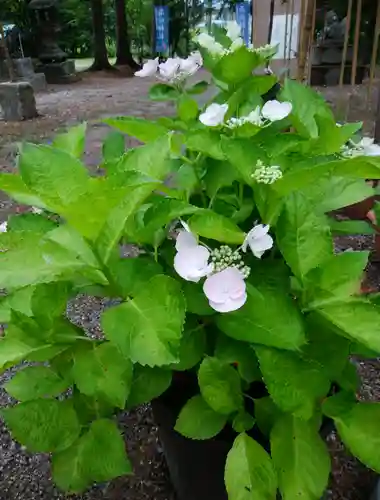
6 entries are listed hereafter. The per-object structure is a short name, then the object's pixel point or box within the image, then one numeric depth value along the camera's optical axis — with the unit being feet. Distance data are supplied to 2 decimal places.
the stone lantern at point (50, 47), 27.09
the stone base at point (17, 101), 16.34
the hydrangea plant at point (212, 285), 1.94
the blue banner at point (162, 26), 30.04
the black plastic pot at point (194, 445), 2.70
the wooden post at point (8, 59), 16.78
